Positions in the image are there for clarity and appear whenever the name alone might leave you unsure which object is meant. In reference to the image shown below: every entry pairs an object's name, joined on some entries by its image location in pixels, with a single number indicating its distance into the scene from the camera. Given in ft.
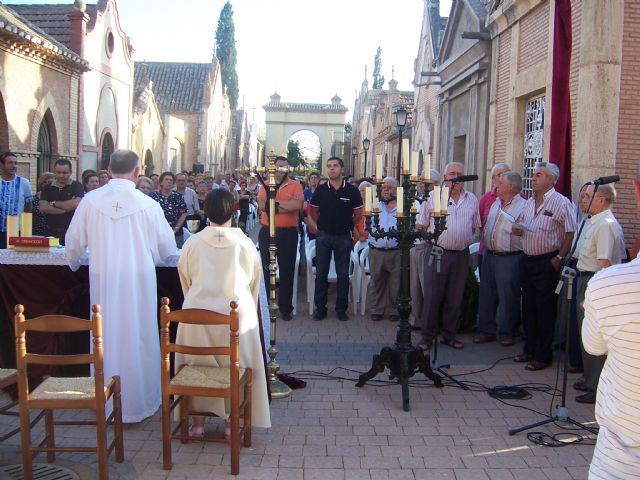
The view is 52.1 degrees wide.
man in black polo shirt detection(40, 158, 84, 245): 26.96
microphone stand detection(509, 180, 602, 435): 16.39
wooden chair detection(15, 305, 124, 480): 12.64
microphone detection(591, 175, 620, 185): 17.01
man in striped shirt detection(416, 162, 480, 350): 24.18
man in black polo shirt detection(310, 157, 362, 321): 28.32
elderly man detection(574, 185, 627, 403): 18.98
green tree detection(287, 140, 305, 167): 162.03
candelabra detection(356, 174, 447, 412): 18.84
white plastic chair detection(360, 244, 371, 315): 30.68
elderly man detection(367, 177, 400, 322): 29.25
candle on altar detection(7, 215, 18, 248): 19.85
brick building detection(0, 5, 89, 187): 45.27
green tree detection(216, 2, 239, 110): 190.29
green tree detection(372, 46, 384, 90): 236.08
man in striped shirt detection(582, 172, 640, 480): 7.80
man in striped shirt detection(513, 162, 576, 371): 21.67
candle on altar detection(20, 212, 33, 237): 20.50
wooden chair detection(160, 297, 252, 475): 13.20
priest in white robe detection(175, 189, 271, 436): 14.64
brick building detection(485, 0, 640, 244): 26.55
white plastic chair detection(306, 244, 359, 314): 30.58
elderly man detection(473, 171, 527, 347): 23.68
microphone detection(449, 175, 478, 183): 20.83
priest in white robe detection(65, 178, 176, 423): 16.31
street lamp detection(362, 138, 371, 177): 90.12
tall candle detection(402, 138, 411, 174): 18.56
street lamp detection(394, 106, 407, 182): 53.67
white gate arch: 185.06
